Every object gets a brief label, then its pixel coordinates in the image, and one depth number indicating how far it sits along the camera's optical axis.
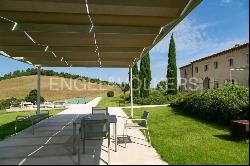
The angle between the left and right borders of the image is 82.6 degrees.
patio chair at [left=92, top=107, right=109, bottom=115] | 5.05
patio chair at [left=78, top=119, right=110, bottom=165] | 3.18
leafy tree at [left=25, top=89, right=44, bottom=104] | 14.87
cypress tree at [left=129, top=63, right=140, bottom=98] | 15.81
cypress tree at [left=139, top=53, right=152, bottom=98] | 15.86
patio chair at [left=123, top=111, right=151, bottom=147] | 4.03
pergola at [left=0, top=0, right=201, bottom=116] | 2.99
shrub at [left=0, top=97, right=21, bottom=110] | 13.55
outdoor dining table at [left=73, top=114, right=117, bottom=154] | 3.38
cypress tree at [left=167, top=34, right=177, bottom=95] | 15.55
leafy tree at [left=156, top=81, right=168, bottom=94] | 18.11
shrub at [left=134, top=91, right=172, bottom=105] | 13.12
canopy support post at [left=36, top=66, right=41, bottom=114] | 7.23
